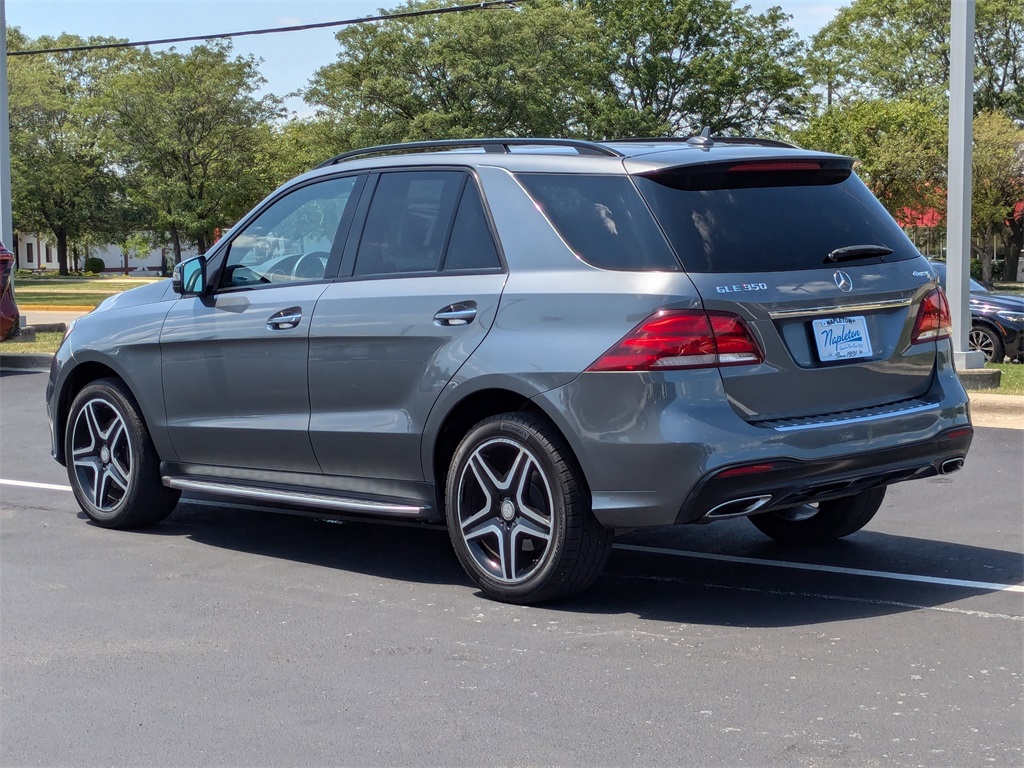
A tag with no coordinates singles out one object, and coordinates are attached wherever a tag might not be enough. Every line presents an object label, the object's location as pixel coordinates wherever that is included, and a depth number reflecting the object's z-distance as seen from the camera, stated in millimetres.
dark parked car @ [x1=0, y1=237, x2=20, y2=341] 16623
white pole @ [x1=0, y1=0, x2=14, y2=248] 19406
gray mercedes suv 5023
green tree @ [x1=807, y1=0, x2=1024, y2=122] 69875
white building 113750
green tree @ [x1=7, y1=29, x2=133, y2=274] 63625
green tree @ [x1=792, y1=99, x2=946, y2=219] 51156
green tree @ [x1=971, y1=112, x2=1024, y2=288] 52875
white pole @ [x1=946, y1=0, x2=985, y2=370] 13336
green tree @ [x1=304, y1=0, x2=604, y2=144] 54469
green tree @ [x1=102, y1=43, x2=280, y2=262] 57875
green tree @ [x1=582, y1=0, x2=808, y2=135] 63188
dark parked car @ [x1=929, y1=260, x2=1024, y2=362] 17297
